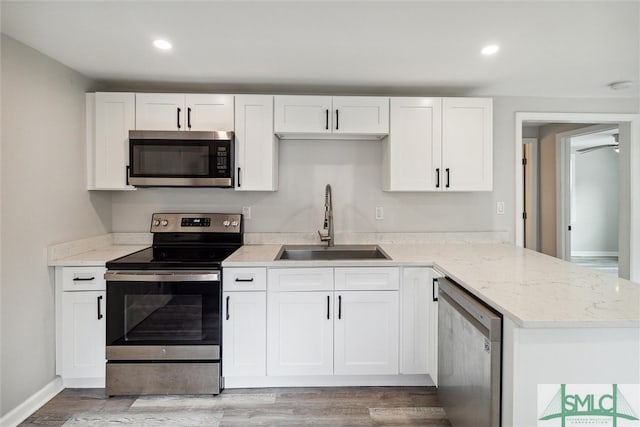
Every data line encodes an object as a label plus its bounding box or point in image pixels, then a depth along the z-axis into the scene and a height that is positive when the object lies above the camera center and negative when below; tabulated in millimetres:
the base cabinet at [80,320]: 2234 -708
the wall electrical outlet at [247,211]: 2955 +13
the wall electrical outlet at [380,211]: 3000 +16
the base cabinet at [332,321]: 2268 -724
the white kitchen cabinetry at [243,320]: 2244 -708
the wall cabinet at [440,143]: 2650 +545
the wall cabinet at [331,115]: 2602 +753
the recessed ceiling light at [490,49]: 2049 +1006
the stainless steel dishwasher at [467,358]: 1342 -667
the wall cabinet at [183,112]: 2578 +766
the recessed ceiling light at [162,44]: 2002 +1007
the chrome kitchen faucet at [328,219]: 2709 -50
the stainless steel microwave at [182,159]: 2531 +397
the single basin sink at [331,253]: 2801 -328
